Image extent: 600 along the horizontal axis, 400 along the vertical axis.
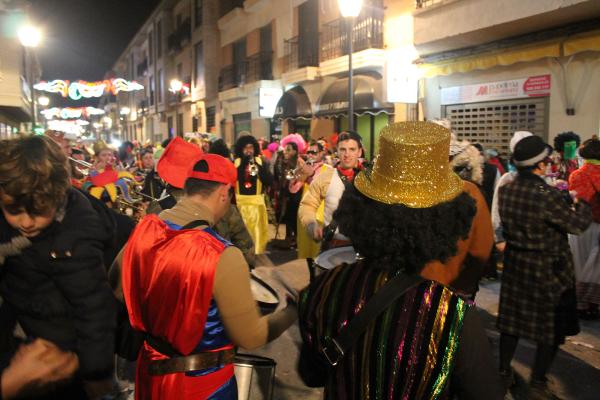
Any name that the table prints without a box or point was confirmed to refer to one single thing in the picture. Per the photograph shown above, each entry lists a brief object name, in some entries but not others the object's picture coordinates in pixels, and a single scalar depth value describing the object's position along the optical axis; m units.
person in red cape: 1.80
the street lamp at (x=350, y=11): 9.14
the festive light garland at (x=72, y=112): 47.65
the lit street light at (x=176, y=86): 27.22
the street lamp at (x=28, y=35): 15.30
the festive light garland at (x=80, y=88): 20.86
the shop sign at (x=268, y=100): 20.67
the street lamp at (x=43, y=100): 37.47
